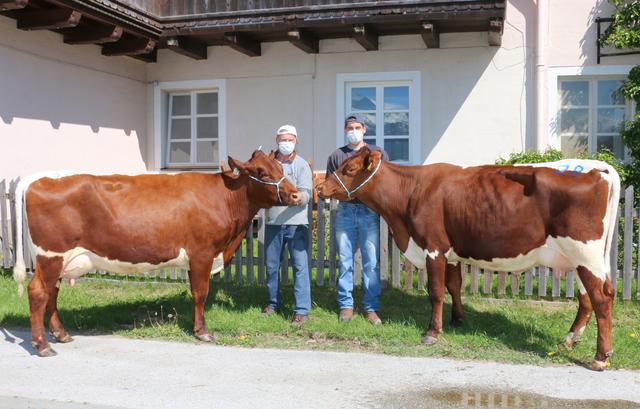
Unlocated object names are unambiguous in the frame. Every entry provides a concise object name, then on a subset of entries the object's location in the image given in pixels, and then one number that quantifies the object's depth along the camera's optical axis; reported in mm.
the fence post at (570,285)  6969
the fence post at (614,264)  6922
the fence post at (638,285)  6879
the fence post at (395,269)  7414
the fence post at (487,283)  7156
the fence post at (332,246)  7496
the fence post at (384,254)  7324
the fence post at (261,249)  7727
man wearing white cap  6289
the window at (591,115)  10148
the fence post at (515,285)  7103
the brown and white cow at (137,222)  5488
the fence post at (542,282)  7005
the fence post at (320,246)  7525
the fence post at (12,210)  8859
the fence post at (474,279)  7198
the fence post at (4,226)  8875
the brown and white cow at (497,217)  5062
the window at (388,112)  10766
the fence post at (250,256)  7812
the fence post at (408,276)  7465
